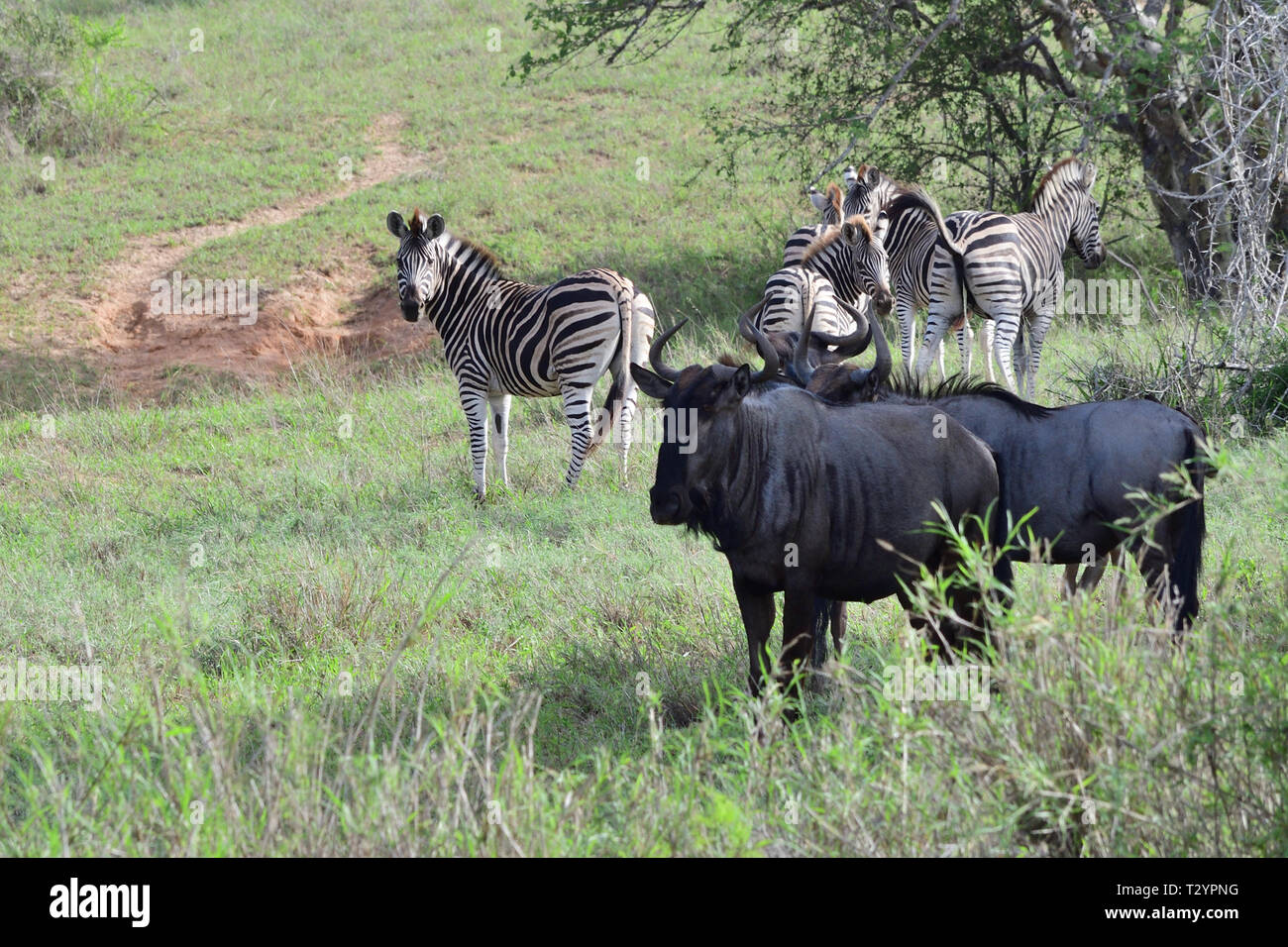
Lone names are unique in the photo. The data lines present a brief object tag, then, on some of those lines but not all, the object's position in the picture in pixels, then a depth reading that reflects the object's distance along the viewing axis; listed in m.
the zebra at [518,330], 18.58
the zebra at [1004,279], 20.48
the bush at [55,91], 39.34
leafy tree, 23.77
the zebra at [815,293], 18.67
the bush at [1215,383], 15.66
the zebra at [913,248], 21.44
